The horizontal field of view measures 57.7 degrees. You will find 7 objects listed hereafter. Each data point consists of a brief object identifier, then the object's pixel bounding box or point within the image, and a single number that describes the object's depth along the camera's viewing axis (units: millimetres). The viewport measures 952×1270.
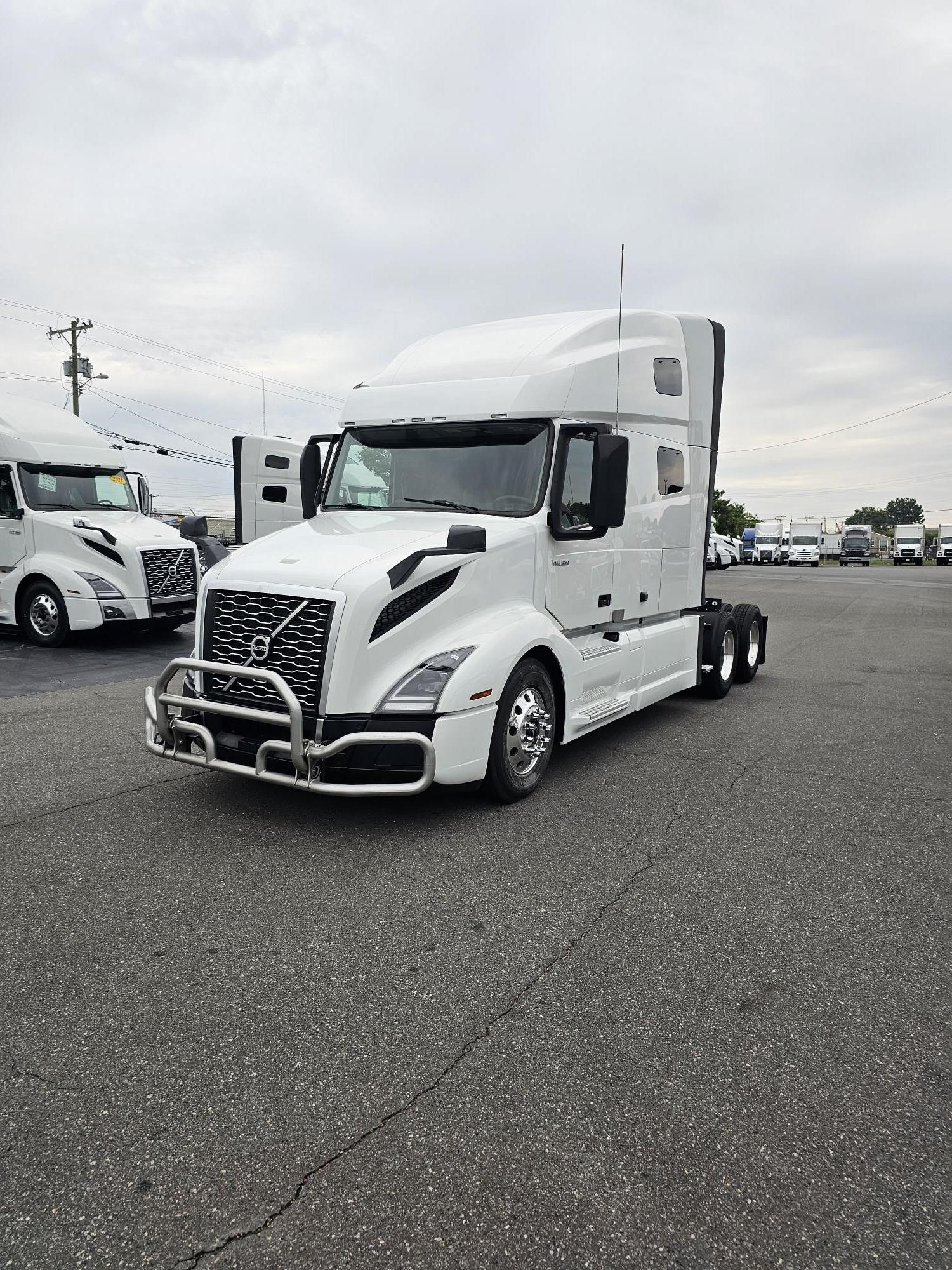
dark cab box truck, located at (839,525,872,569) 60000
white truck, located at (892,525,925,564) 58375
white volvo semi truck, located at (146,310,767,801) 4762
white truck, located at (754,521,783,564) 62594
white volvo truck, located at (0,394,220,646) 12055
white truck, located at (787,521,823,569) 60281
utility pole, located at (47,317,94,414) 40562
